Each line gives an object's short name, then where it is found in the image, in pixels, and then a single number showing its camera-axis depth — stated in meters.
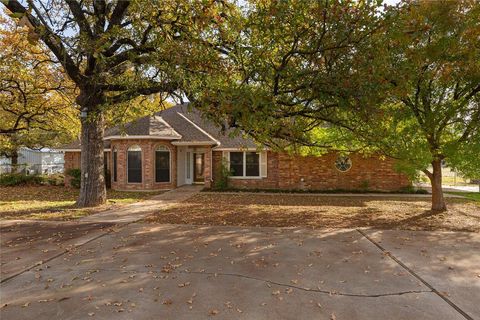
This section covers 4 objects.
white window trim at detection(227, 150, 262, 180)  19.23
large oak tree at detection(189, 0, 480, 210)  6.48
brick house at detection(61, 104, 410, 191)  18.11
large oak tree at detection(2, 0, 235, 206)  7.82
